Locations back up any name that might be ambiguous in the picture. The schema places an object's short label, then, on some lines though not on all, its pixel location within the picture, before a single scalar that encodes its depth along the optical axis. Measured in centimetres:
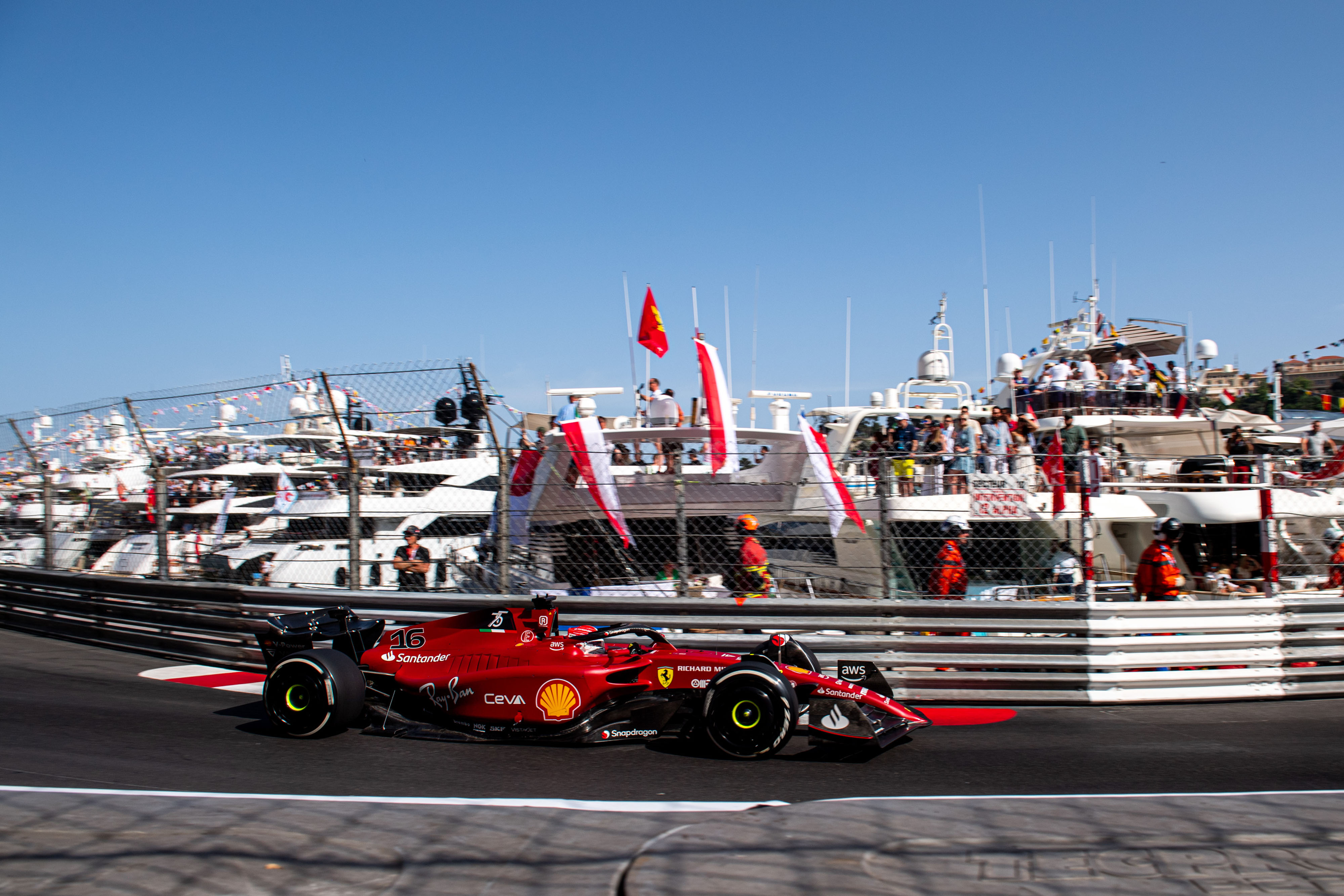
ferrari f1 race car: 514
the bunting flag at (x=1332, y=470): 870
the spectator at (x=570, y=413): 1083
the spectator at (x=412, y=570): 779
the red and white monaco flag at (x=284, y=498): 1041
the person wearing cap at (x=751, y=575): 701
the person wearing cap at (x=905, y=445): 936
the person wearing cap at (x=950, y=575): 688
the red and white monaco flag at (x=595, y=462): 745
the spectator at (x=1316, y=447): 1355
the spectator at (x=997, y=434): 1128
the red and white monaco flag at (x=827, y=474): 726
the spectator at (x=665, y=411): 1152
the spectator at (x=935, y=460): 976
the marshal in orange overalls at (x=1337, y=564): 795
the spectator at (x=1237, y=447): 1217
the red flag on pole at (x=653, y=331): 1225
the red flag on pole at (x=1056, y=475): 798
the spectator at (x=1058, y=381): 1398
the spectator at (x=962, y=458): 960
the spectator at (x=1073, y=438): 1205
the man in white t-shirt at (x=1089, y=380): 1384
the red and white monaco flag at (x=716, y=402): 1065
